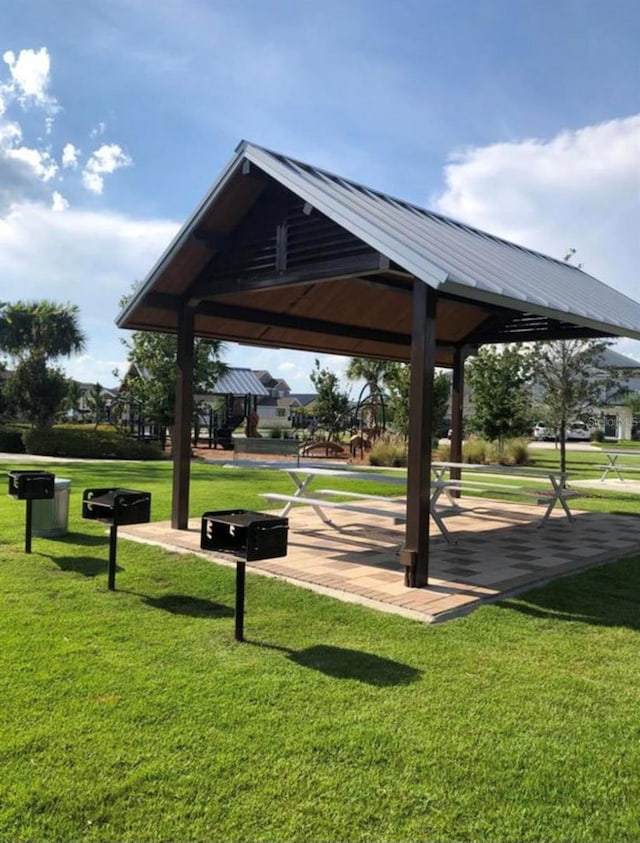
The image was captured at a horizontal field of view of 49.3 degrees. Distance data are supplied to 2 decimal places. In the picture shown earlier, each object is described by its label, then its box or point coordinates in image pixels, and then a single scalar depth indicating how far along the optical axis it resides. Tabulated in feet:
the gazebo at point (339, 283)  19.47
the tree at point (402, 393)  83.80
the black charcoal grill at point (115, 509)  18.76
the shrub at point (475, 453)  75.25
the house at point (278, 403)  267.84
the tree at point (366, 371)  138.51
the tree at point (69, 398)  98.58
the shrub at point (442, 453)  75.29
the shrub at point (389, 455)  67.67
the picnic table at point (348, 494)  22.35
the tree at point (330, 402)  104.17
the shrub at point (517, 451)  75.05
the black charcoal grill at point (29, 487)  22.38
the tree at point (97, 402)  135.85
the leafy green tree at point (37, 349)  92.79
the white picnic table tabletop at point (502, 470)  27.84
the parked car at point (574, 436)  166.54
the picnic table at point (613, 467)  51.24
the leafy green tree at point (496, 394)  75.15
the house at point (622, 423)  182.20
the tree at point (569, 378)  52.60
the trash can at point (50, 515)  25.86
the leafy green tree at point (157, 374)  90.12
